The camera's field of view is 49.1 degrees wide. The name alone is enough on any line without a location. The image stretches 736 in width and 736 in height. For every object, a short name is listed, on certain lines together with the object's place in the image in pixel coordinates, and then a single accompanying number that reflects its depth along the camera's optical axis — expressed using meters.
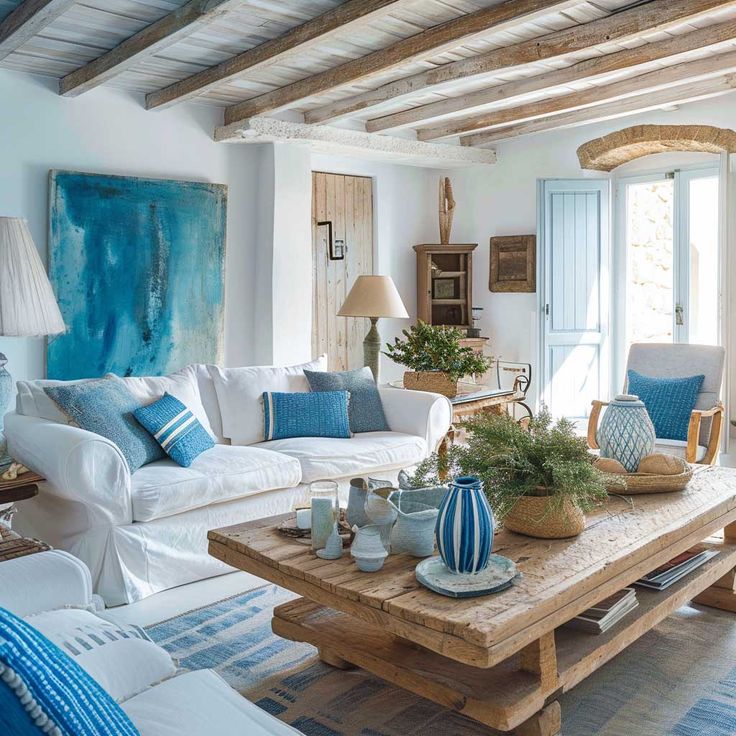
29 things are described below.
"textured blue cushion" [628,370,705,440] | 4.50
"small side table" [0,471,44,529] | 2.84
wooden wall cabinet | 7.28
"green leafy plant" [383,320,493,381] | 4.70
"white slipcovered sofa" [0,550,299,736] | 1.42
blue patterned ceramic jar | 3.02
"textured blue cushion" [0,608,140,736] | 0.93
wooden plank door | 6.70
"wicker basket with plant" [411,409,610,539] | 2.36
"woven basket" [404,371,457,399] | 4.73
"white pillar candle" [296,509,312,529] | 2.52
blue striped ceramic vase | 2.03
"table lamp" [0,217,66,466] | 3.10
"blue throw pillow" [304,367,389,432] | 4.45
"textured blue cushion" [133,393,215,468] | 3.53
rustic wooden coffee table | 1.89
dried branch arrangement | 7.05
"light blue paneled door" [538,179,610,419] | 6.42
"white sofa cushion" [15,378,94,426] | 3.52
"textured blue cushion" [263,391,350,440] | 4.21
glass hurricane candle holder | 2.34
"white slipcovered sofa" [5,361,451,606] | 3.13
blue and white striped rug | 2.25
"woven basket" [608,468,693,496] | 2.85
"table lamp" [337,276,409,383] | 4.91
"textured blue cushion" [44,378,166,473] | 3.36
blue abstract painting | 4.98
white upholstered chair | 4.30
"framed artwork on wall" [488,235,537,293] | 6.89
